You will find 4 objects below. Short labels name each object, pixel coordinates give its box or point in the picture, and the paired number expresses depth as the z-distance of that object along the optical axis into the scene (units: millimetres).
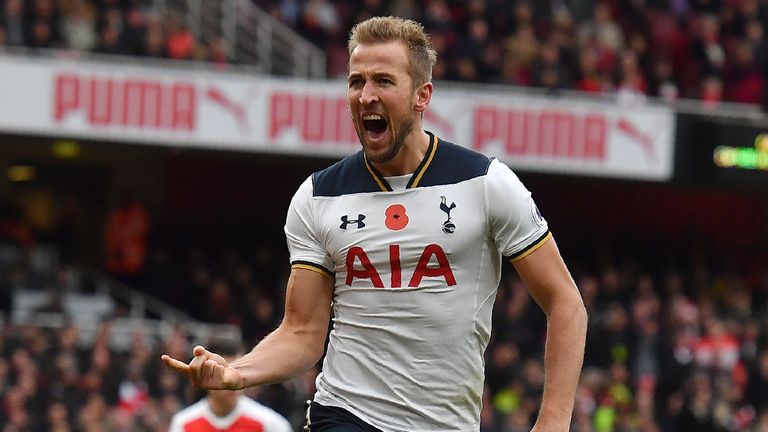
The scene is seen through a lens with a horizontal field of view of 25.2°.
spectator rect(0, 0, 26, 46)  18516
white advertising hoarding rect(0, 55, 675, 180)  19078
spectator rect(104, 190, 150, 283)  20984
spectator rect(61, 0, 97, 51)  18859
